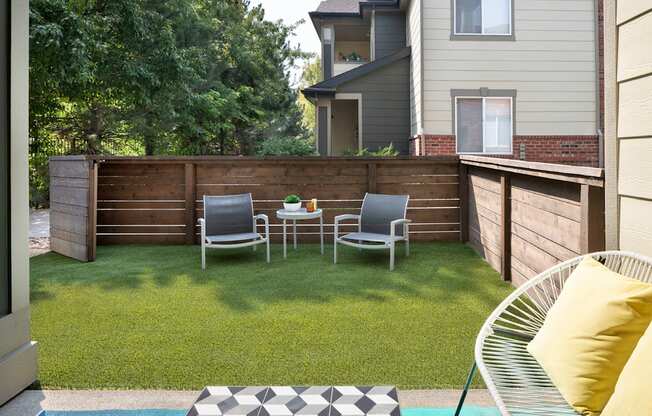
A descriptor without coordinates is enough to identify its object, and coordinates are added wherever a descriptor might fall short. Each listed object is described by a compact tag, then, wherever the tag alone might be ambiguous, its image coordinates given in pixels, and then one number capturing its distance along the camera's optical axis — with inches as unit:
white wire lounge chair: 68.0
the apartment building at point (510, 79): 373.1
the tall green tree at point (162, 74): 378.6
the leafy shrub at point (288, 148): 384.8
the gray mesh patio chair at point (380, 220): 240.7
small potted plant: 264.4
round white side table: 259.1
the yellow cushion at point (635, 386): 57.9
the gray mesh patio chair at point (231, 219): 252.9
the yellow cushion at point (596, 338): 67.4
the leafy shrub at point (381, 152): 375.1
